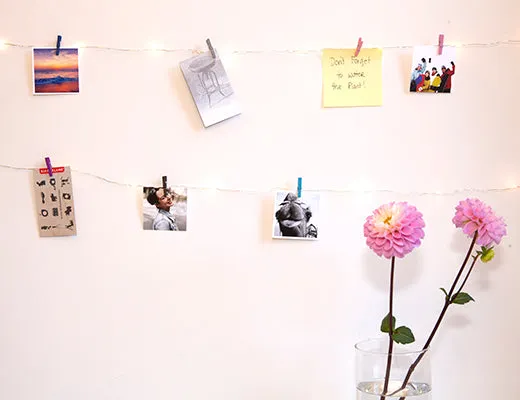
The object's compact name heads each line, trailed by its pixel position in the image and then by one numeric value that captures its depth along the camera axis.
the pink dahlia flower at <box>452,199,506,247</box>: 1.17
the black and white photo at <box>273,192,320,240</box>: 1.31
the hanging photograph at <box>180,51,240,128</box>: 1.32
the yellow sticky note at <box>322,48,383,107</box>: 1.31
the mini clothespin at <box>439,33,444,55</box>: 1.30
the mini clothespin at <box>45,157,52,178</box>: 1.33
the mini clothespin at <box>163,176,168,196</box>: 1.32
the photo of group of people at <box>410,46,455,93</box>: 1.30
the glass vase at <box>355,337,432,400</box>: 1.16
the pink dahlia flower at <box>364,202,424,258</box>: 1.14
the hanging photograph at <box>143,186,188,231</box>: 1.33
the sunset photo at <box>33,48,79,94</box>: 1.34
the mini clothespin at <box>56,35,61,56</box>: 1.34
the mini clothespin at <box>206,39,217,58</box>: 1.31
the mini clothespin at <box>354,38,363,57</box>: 1.30
